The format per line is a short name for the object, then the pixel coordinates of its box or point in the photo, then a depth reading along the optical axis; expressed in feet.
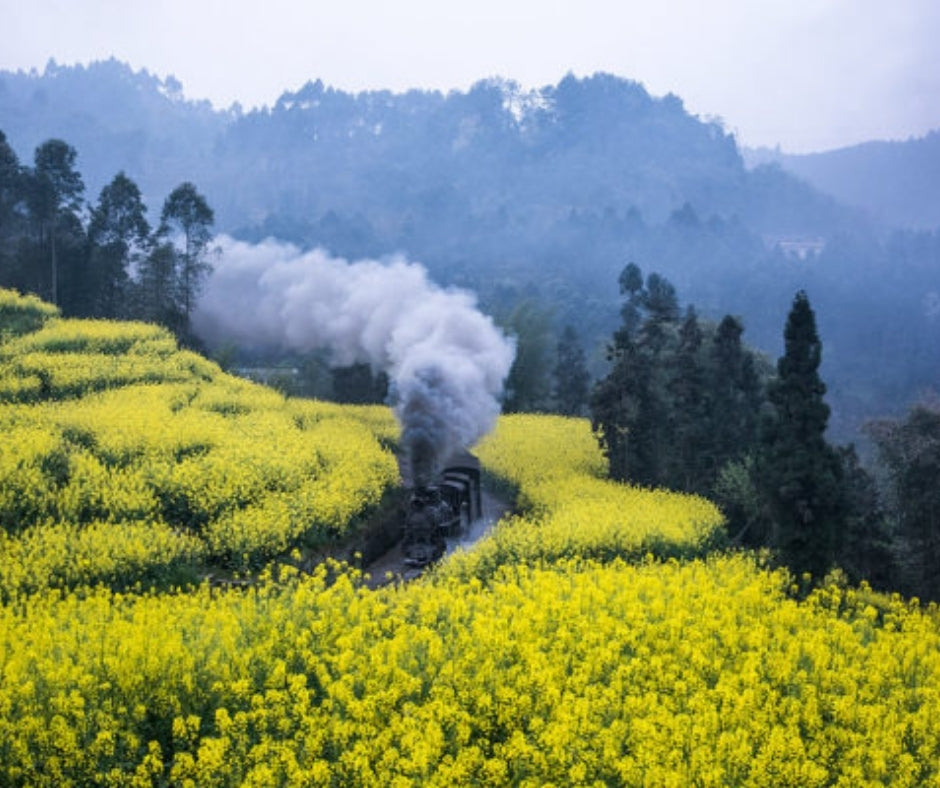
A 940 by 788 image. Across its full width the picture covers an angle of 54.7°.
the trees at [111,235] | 197.36
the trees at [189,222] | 190.08
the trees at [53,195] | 183.53
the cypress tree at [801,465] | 80.53
